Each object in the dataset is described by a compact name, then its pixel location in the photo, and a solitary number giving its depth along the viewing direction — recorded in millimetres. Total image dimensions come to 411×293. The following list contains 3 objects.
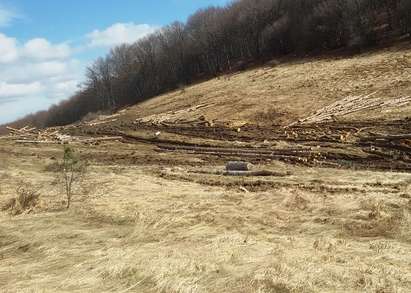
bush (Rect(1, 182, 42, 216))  12977
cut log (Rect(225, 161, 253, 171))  16008
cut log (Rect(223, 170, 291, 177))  15298
